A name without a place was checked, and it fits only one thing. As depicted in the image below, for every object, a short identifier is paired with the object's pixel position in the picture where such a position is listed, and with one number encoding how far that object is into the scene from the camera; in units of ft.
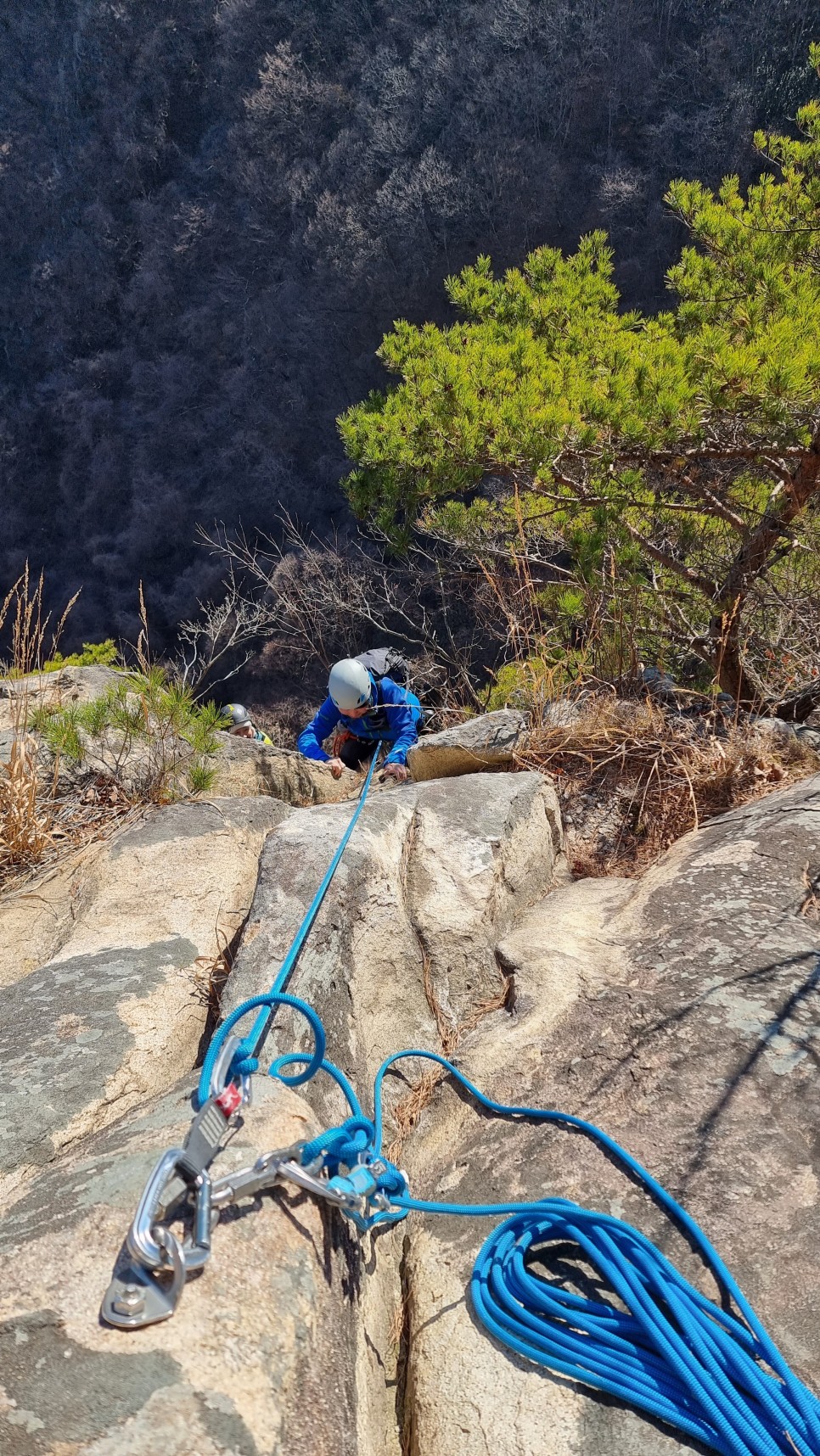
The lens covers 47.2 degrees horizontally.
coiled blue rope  4.13
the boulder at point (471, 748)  11.35
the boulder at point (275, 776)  13.69
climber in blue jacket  16.02
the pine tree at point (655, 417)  11.56
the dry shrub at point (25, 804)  10.30
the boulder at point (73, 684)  17.10
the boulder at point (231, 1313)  3.49
